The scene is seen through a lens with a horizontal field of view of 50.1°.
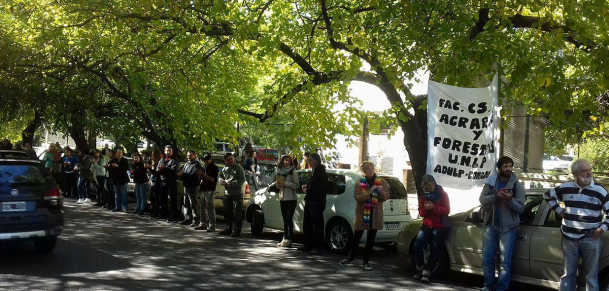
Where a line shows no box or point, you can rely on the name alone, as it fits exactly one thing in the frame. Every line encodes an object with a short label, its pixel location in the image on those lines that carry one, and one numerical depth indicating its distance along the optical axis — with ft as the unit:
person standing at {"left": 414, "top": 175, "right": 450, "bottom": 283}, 30.19
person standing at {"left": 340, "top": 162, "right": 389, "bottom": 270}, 33.04
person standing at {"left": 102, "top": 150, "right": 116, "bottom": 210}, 61.51
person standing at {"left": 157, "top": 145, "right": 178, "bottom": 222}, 51.96
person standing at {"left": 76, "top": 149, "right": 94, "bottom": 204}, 65.21
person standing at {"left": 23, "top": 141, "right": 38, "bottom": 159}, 75.49
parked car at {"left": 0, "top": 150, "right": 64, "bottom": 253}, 30.37
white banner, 29.25
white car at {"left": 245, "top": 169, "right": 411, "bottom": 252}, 38.40
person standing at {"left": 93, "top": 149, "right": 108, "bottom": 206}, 62.54
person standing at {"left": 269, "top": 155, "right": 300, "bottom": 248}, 40.63
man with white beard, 23.81
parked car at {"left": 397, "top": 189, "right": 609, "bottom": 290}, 26.09
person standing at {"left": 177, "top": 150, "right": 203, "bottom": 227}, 48.60
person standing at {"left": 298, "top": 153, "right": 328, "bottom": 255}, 37.96
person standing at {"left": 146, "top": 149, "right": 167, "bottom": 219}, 54.39
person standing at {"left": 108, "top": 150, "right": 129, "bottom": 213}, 58.12
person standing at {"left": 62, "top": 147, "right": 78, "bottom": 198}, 70.28
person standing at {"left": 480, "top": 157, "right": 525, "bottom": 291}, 26.99
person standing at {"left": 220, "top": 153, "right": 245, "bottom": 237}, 44.65
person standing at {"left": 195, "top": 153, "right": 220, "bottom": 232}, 47.07
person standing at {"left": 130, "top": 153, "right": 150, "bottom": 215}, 56.08
